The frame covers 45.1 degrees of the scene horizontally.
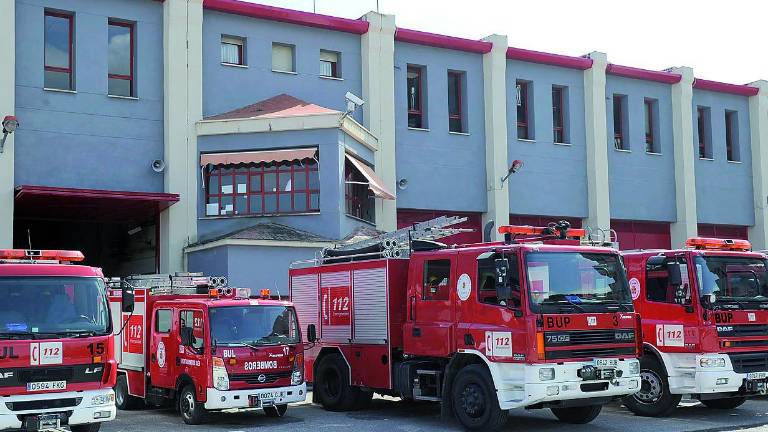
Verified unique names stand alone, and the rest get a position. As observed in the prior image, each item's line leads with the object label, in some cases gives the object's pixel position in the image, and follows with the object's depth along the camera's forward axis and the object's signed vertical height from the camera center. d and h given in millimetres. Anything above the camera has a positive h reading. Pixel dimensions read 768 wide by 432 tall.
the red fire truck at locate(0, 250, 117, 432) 11133 -648
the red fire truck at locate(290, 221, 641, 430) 12242 -550
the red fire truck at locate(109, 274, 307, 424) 13688 -893
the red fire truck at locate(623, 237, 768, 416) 13969 -639
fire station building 24203 +4608
